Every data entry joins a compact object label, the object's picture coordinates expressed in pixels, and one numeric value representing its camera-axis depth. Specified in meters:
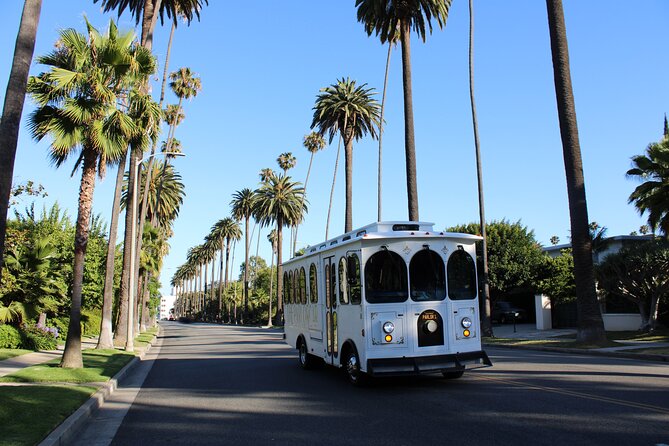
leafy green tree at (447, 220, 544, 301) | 42.56
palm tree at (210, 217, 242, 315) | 100.12
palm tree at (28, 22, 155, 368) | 15.59
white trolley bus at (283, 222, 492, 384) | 11.02
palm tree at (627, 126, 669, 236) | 25.20
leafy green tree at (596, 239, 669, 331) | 24.89
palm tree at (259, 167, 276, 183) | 75.15
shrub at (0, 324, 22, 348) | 22.44
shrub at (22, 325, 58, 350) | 23.31
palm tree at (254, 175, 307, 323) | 65.69
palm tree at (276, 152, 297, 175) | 74.88
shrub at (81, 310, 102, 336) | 36.06
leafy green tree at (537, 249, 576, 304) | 34.12
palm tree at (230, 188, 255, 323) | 79.56
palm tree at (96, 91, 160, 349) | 17.97
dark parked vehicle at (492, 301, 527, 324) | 44.12
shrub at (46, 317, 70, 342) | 29.95
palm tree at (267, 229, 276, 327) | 101.66
